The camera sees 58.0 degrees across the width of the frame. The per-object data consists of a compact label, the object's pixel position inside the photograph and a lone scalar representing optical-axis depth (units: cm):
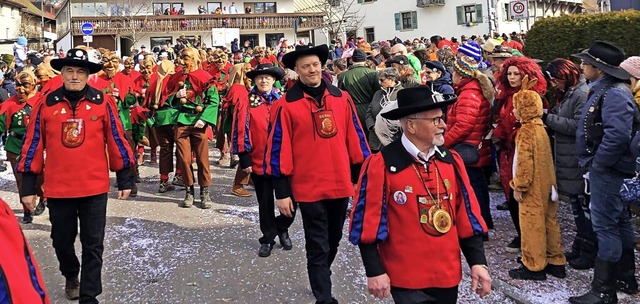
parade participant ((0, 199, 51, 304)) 175
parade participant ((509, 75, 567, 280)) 501
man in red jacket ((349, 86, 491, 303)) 303
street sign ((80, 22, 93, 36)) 2035
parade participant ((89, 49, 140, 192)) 926
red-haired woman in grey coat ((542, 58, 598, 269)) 508
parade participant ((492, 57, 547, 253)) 525
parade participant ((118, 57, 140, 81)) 1051
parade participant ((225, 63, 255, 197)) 828
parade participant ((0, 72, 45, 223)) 782
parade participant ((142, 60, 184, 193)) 845
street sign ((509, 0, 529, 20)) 1517
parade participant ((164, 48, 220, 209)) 820
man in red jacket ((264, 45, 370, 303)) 451
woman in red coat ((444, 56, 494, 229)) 583
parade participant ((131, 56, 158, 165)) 1029
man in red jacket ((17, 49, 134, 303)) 472
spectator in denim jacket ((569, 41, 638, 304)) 430
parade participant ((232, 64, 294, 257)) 624
